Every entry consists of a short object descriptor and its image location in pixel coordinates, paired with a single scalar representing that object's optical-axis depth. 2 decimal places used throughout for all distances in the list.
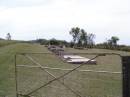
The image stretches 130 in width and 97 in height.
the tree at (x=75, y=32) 61.81
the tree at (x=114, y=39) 58.68
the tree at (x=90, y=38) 61.86
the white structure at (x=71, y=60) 14.75
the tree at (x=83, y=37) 61.21
